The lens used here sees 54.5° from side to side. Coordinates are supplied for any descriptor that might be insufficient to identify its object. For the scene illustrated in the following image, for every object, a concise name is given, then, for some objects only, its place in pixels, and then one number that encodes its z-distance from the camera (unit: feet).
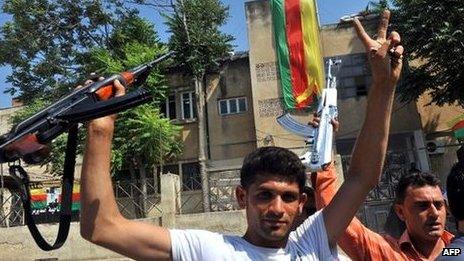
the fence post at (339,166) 32.71
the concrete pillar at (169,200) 36.37
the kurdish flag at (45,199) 50.48
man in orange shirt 7.77
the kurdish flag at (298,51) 49.52
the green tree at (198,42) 56.18
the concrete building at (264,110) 53.83
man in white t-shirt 5.41
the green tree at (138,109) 51.34
